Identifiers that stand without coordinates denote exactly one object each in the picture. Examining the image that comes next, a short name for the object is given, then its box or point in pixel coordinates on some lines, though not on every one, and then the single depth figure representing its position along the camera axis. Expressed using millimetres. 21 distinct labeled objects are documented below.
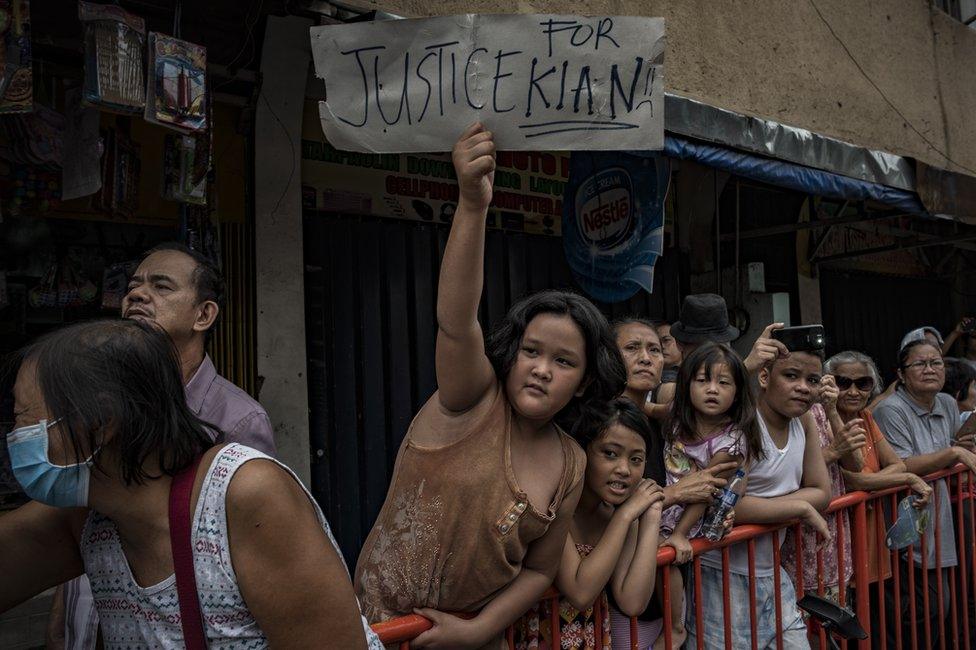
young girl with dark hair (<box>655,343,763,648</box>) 2975
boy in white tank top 3004
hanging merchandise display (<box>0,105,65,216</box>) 3277
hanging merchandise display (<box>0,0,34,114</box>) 2496
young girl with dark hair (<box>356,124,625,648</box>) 1893
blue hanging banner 5020
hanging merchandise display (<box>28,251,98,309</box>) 3734
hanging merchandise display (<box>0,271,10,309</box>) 3447
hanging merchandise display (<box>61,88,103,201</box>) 3168
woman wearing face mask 1283
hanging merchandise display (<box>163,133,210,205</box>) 3205
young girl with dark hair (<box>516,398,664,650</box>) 2287
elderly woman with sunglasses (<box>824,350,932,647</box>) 3672
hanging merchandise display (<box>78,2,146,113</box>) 2633
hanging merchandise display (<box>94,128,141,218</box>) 3553
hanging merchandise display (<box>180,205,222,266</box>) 3732
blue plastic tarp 4446
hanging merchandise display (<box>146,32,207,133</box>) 2770
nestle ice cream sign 5184
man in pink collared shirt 2252
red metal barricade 2641
